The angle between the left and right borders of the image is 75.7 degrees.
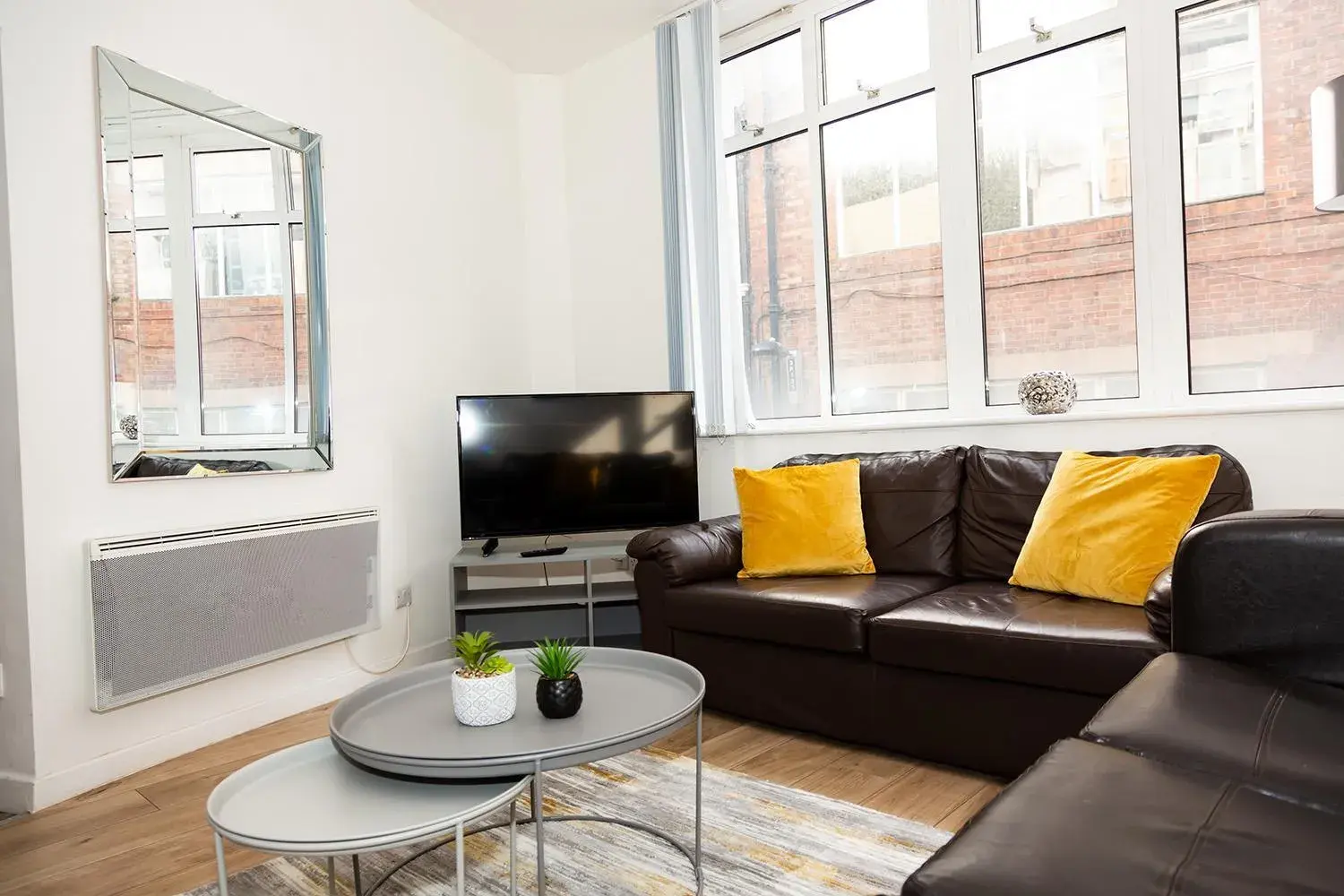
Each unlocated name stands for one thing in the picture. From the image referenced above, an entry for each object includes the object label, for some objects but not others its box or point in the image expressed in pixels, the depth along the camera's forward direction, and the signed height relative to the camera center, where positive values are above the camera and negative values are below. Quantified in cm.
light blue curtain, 418 +111
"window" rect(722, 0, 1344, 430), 294 +84
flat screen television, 386 -13
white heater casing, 268 -53
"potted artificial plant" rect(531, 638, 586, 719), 180 -53
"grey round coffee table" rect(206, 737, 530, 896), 135 -63
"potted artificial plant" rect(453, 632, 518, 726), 177 -51
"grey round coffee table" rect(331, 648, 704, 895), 157 -59
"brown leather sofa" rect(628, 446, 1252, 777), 225 -60
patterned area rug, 192 -101
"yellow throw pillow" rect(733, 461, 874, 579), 319 -37
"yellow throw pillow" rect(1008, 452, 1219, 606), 244 -32
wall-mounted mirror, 280 +59
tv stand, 372 -71
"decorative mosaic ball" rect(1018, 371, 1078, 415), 319 +9
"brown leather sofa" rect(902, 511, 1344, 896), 88 -47
